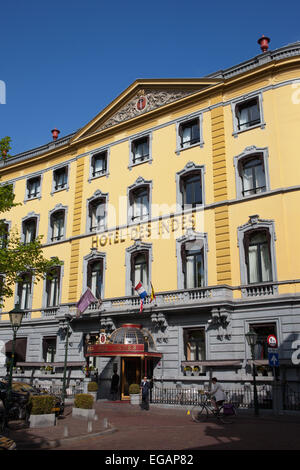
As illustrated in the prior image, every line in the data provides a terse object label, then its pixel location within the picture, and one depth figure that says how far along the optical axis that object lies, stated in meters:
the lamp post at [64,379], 23.43
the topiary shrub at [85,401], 18.55
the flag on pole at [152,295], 26.12
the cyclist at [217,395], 17.97
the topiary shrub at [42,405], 16.06
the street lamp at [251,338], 20.50
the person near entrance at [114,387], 26.14
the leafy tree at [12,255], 24.70
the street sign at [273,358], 20.97
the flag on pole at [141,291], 26.22
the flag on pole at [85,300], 28.17
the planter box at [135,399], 23.52
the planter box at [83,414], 18.41
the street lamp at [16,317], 17.64
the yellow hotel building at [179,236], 23.73
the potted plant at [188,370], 24.61
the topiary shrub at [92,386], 24.86
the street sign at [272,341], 21.70
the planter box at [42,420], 15.97
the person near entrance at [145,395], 22.23
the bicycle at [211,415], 17.59
